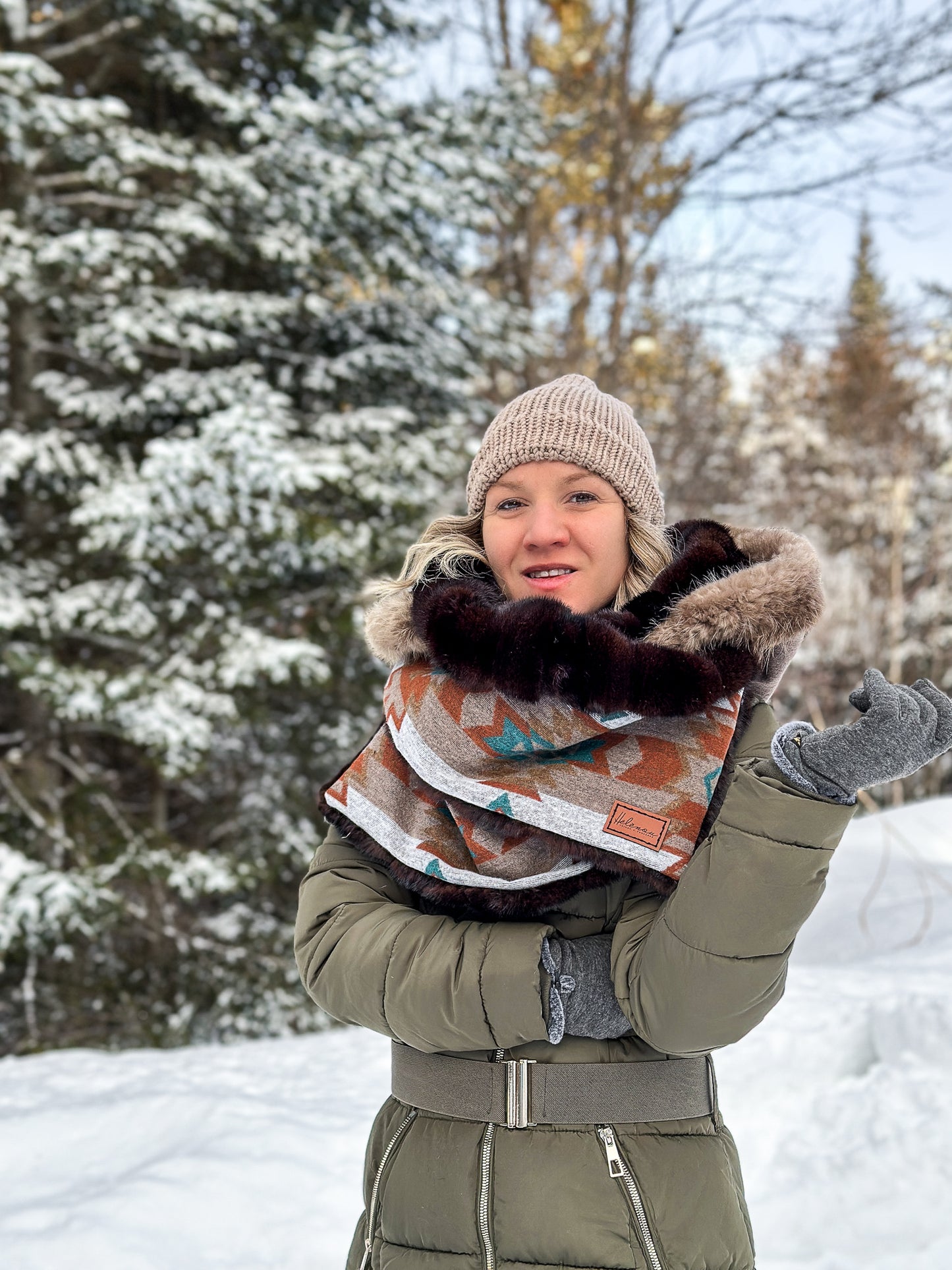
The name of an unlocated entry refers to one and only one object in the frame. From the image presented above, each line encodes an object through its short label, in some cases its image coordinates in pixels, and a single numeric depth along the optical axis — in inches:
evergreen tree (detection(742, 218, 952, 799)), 350.3
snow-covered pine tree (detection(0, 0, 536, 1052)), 204.5
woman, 42.8
